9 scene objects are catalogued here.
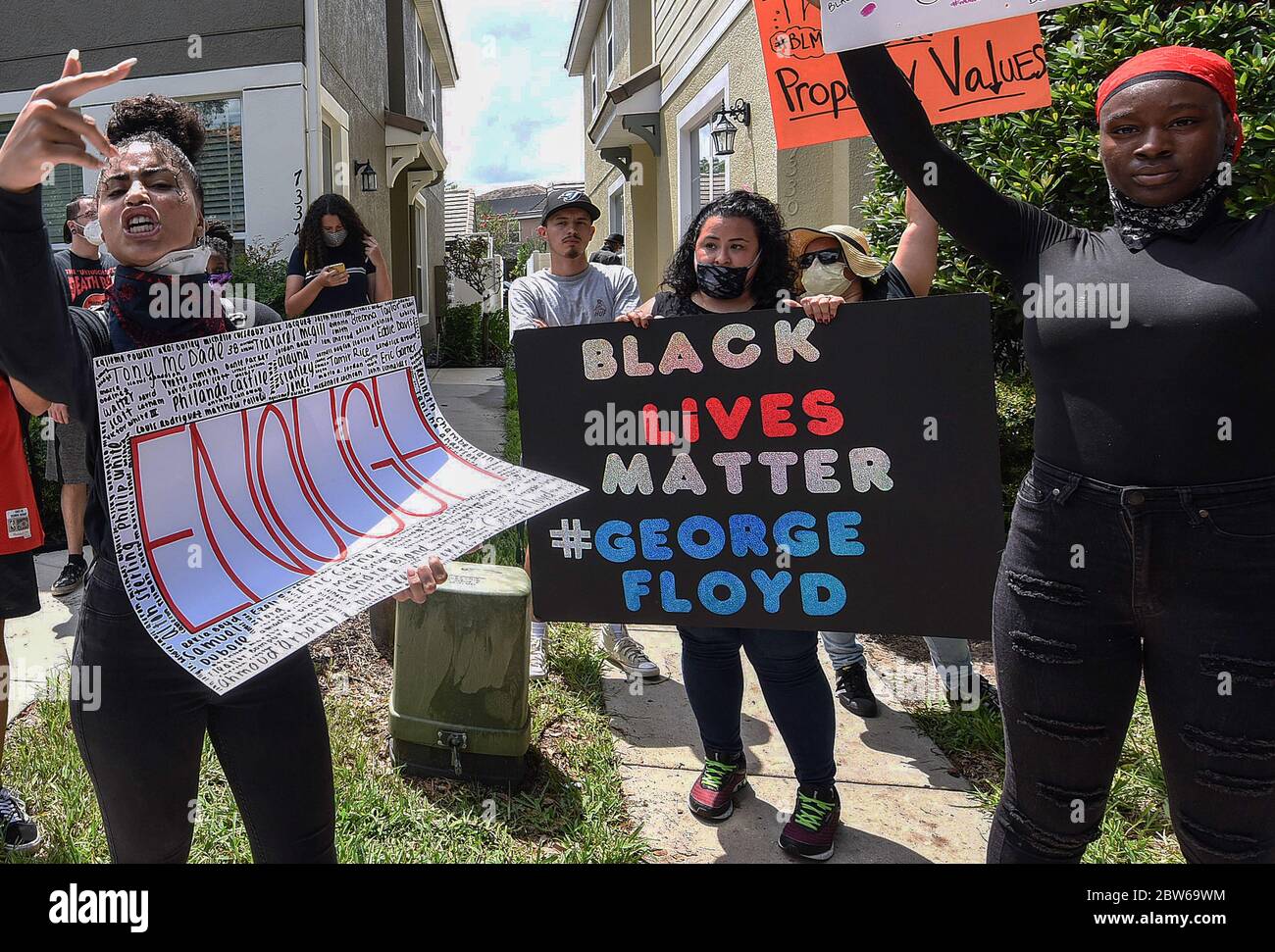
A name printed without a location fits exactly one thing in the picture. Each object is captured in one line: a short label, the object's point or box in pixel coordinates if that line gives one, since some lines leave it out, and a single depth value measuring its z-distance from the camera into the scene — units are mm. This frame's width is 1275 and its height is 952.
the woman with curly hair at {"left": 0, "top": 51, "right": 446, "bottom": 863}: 1538
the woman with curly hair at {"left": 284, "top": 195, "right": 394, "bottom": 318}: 3742
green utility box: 2988
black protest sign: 2379
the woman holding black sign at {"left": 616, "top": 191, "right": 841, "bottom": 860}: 2574
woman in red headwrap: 1587
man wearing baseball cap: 3828
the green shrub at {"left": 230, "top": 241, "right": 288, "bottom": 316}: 8055
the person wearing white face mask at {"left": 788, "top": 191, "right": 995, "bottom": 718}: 2561
